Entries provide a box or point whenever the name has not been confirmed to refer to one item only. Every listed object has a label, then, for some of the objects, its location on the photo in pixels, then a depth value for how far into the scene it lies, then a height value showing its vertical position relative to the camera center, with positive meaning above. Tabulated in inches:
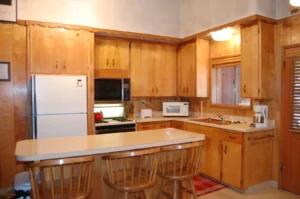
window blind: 130.0 +0.4
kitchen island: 69.8 -17.4
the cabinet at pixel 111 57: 164.7 +27.6
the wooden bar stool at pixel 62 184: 63.7 -26.6
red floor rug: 134.2 -55.9
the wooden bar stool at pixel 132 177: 72.7 -28.6
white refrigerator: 129.7 -6.7
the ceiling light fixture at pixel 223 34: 147.4 +39.0
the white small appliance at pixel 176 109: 186.5 -11.7
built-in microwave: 160.1 +3.8
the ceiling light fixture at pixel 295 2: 103.9 +41.9
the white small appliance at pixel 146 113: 181.8 -14.6
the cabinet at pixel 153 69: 181.0 +20.4
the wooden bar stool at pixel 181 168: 84.7 -28.8
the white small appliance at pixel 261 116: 137.6 -12.7
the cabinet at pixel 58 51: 137.0 +26.8
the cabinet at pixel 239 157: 129.0 -36.5
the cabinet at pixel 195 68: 178.5 +20.8
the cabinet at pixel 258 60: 133.3 +20.7
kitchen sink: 162.4 -19.5
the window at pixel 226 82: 163.2 +9.2
